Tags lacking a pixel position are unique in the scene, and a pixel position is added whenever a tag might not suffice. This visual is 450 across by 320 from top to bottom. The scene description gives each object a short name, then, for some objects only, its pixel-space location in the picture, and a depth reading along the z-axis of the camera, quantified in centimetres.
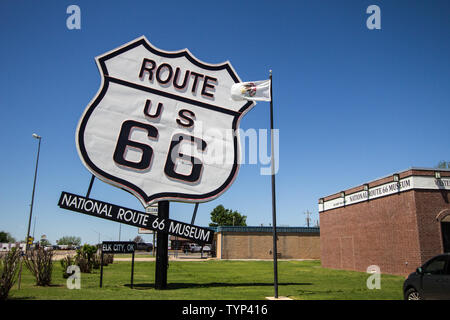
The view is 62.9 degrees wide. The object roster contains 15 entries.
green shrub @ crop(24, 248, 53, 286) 1633
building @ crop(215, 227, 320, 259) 5438
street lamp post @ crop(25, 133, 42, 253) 2792
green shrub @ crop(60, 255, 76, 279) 2185
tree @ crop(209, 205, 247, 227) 10419
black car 965
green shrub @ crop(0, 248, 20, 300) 1187
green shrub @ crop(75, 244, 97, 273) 2366
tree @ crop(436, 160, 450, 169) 5844
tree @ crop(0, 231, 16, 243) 12041
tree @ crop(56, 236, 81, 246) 17331
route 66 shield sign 1473
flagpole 1341
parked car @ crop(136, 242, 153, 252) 8542
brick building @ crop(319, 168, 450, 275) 2244
